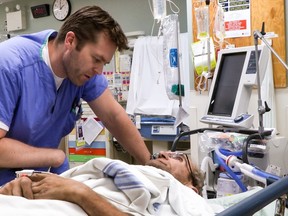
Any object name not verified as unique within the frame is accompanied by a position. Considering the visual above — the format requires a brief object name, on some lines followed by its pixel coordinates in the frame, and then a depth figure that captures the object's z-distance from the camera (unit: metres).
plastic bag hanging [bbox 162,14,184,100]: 2.80
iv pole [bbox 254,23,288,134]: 2.11
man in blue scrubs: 1.41
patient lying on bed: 1.04
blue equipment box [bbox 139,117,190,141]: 3.97
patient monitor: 2.30
